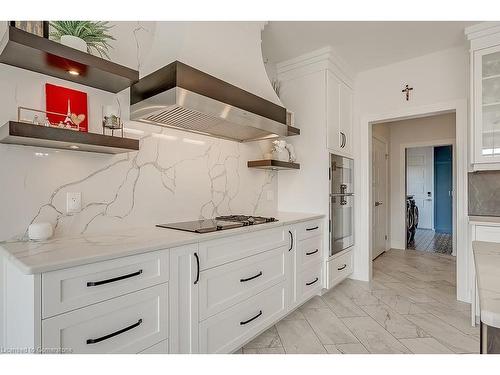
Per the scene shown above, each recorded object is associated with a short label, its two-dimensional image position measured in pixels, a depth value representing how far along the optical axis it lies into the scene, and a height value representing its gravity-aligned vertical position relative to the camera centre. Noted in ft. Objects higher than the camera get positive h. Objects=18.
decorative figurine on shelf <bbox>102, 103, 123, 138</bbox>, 5.23 +1.35
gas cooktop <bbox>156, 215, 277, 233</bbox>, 5.63 -0.84
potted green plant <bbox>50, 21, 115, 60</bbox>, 4.54 +2.70
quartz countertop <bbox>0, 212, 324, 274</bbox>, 3.27 -0.88
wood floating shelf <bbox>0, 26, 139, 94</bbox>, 3.92 +2.04
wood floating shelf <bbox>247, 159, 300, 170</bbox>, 8.57 +0.78
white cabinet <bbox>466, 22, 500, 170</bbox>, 7.68 +2.66
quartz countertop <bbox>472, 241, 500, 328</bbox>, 2.16 -0.99
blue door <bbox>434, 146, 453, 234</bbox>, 23.13 -0.03
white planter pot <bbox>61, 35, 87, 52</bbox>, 4.47 +2.42
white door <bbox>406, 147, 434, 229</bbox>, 23.56 +0.58
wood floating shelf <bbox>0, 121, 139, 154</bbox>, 3.89 +0.77
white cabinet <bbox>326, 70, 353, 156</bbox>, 9.55 +2.69
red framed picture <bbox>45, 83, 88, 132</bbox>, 4.82 +1.50
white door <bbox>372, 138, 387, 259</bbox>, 14.48 -0.50
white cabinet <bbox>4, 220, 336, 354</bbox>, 3.32 -1.76
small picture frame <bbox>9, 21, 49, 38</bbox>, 4.07 +2.46
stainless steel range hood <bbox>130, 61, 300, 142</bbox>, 4.99 +1.70
